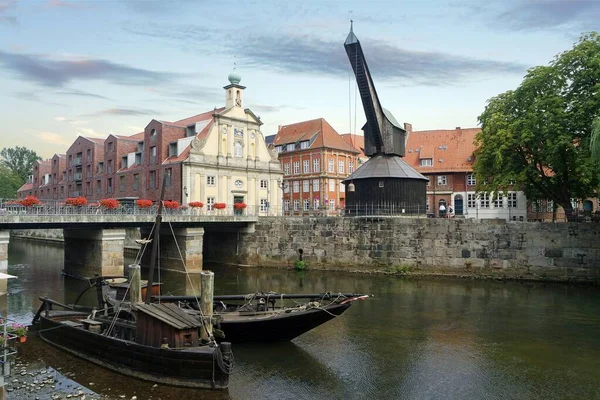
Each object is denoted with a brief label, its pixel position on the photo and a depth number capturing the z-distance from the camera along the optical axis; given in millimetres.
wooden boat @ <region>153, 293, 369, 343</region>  17969
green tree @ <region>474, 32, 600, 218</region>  31125
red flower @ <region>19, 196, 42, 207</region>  29531
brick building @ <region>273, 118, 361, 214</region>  66750
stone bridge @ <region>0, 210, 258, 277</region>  30094
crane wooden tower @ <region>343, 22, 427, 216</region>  40031
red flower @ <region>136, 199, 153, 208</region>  35928
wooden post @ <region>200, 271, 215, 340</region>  17703
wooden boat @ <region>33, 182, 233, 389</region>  14133
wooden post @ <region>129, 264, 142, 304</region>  19188
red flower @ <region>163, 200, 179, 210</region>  38844
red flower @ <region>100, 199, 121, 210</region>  33219
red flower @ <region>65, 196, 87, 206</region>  31725
